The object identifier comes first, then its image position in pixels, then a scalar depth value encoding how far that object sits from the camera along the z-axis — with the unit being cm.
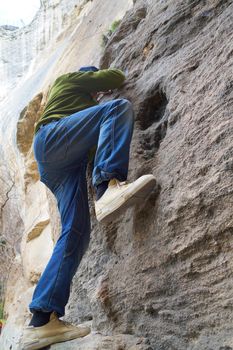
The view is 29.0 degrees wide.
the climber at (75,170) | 262
